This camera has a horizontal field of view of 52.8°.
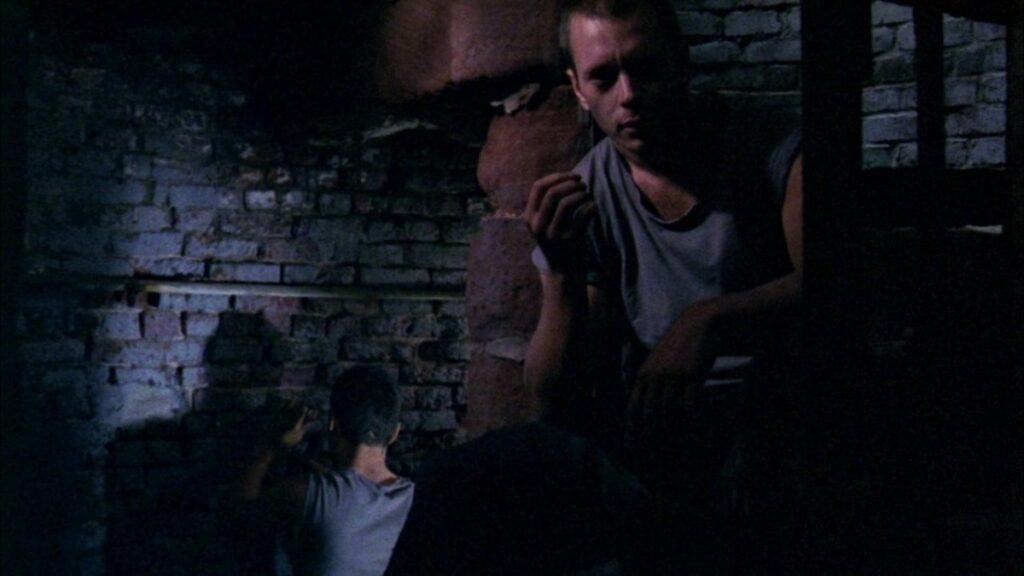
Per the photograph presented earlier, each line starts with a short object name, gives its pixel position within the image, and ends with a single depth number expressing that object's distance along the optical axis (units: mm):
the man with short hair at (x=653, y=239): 2156
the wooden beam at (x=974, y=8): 1643
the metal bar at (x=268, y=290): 3578
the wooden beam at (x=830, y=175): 1504
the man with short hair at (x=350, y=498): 2914
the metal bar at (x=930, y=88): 1958
